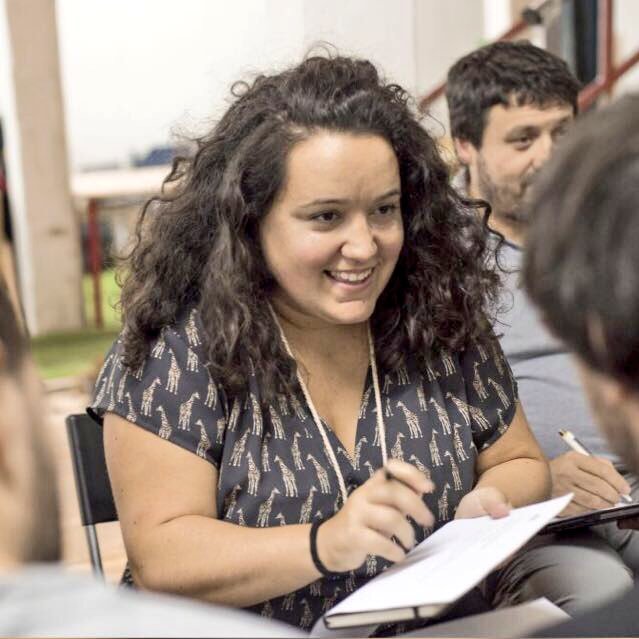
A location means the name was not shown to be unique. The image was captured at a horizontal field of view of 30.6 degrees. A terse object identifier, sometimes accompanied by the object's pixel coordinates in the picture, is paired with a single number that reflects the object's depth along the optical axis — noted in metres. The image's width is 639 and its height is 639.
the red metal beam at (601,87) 5.32
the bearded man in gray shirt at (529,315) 2.19
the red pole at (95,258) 7.02
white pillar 6.75
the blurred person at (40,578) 0.72
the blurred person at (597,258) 0.92
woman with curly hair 1.85
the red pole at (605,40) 5.42
